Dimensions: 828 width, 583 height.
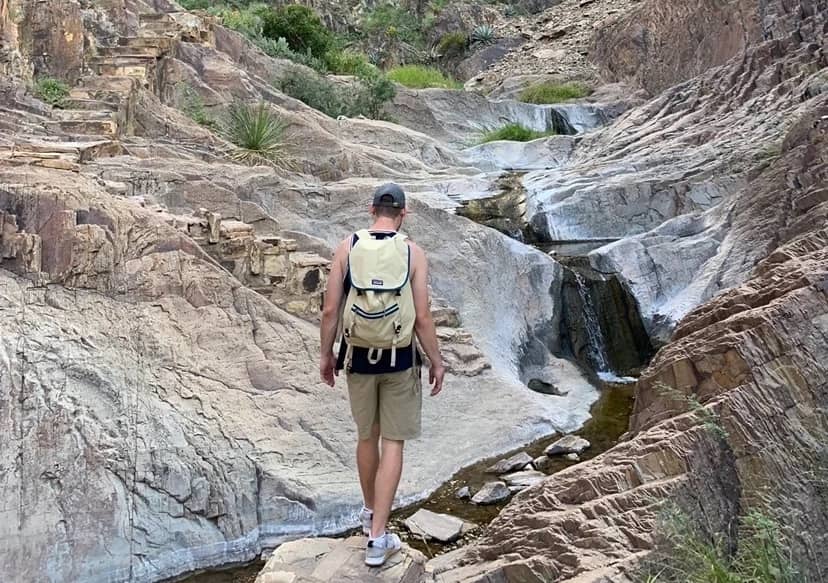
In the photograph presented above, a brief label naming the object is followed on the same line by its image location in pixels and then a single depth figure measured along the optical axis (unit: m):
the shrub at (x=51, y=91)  10.27
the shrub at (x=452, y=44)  31.45
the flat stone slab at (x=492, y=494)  6.20
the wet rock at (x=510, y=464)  6.70
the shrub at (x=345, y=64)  21.45
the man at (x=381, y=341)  3.21
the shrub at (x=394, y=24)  31.81
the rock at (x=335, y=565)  3.35
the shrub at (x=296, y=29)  21.62
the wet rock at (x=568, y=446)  7.03
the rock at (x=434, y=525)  5.62
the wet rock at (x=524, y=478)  6.38
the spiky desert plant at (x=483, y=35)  31.08
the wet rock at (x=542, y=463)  6.71
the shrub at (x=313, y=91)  17.05
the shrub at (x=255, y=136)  11.35
